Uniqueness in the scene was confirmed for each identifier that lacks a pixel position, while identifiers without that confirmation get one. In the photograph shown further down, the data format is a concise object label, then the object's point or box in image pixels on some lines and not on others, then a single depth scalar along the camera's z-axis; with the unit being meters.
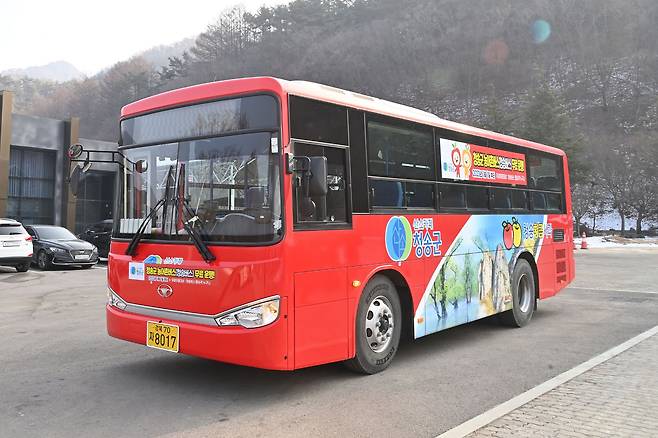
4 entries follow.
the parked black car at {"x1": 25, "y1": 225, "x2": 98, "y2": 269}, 17.56
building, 28.19
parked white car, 15.63
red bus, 4.59
